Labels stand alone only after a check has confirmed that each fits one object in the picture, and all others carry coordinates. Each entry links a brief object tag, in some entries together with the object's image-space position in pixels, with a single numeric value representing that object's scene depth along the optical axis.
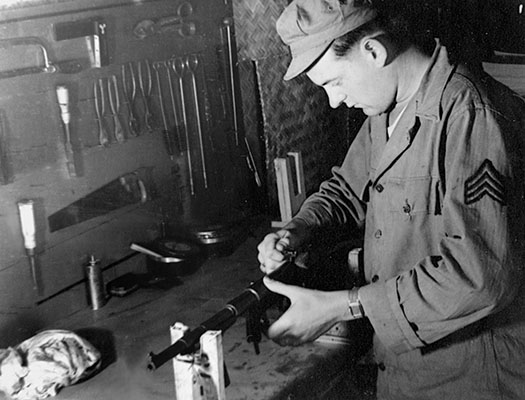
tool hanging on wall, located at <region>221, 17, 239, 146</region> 3.47
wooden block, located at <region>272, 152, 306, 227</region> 3.30
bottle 2.63
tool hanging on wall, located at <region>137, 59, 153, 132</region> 2.93
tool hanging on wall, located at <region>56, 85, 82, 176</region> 2.52
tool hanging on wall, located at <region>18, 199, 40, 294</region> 2.41
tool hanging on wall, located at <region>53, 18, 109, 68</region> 2.50
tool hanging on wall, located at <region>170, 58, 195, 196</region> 3.14
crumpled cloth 1.96
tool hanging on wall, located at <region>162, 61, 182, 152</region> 3.09
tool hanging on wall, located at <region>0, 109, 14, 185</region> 2.31
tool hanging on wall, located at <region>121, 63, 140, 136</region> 2.84
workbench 1.95
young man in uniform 1.51
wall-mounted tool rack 2.40
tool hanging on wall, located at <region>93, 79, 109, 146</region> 2.71
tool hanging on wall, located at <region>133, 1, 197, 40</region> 2.91
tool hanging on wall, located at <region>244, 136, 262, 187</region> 3.64
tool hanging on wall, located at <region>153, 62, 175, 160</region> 3.02
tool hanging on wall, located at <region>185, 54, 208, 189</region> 3.24
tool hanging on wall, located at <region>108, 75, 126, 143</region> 2.76
